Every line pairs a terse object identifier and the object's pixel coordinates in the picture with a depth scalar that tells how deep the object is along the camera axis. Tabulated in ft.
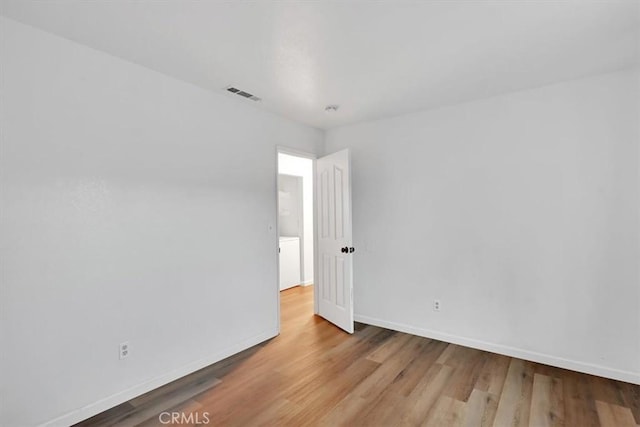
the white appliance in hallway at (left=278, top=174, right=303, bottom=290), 18.07
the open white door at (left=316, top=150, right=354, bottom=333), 11.47
